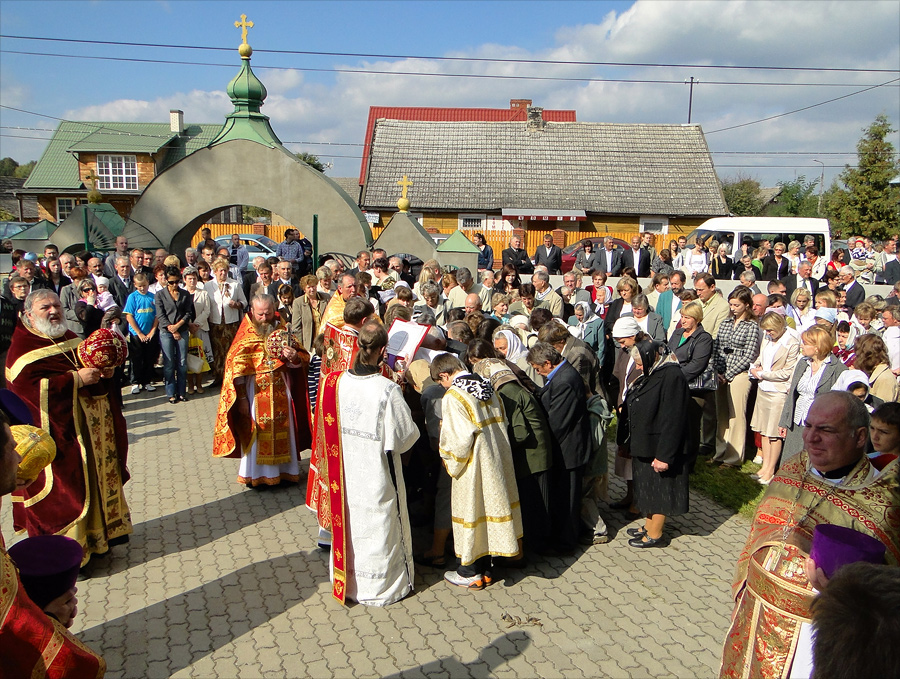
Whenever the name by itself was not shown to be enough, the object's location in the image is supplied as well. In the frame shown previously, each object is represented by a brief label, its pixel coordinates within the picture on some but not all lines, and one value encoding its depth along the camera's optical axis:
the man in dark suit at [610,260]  13.48
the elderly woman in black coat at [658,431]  5.14
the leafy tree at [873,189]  29.12
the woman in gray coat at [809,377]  5.81
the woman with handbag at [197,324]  9.57
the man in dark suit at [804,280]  10.78
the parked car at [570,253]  18.34
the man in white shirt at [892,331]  7.07
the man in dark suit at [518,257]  13.64
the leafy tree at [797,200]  44.59
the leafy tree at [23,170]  94.97
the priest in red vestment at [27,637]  2.12
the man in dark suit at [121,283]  10.00
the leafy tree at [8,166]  106.74
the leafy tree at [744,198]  49.12
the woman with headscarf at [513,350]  6.03
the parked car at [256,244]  22.78
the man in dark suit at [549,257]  13.61
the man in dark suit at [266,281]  9.66
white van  17.55
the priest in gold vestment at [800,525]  2.55
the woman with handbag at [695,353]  6.86
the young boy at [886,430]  3.44
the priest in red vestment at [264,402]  6.14
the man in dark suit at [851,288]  10.02
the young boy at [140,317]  9.35
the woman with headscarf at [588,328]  7.96
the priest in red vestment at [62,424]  4.61
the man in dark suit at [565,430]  5.10
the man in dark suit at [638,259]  13.71
